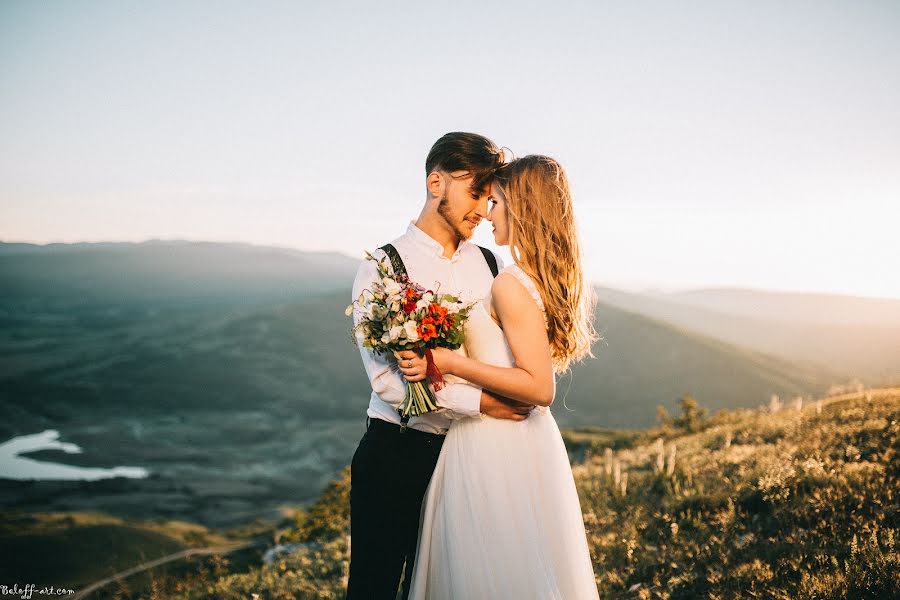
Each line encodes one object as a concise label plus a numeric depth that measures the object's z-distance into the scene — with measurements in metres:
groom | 3.47
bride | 3.20
